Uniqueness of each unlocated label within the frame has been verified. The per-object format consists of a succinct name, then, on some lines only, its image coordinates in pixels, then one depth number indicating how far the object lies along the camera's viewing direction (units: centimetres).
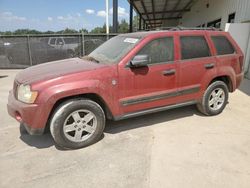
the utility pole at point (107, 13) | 1383
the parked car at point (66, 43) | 1116
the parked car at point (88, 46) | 1133
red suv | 318
